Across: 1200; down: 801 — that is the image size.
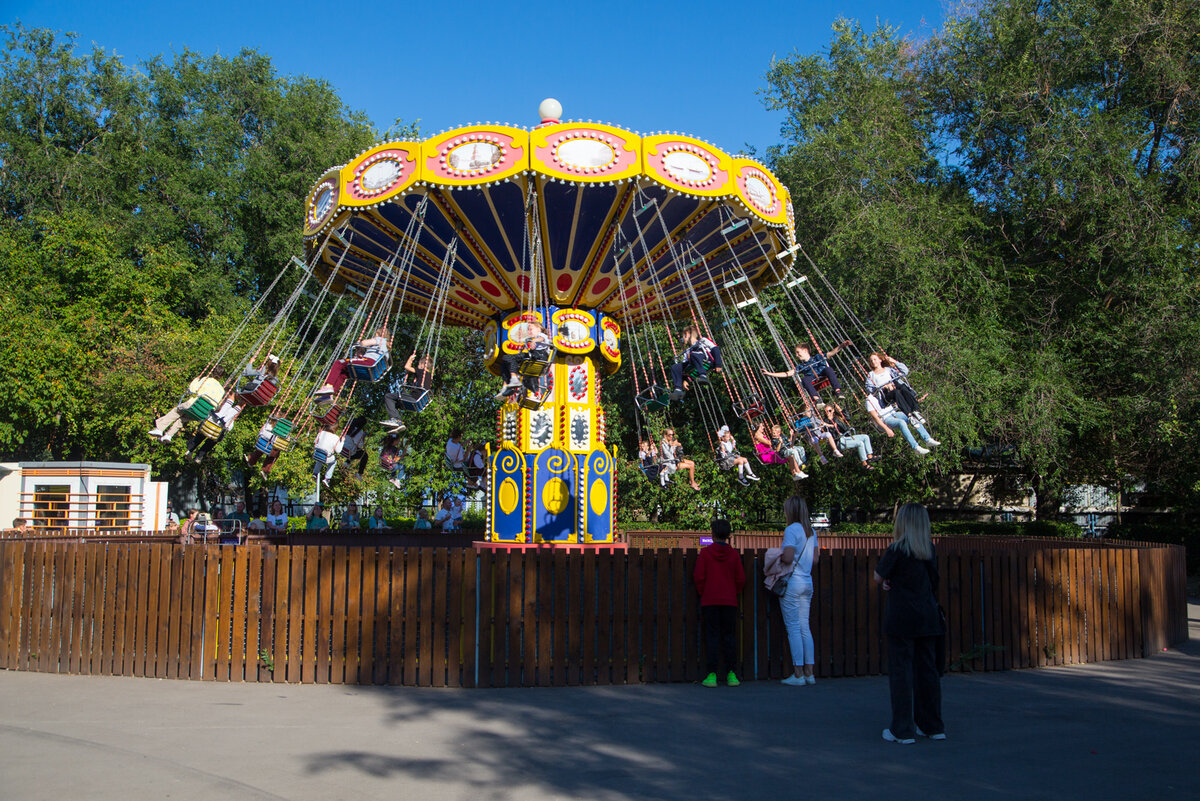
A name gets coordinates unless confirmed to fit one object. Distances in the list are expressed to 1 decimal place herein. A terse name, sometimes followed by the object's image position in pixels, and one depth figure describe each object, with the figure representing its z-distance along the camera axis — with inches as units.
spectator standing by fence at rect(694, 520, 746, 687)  324.5
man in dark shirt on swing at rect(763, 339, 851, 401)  456.4
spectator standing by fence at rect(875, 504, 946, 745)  241.9
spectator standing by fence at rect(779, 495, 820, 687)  329.1
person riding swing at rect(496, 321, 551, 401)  422.9
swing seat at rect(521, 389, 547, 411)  446.0
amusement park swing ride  432.8
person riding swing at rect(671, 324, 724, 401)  465.4
